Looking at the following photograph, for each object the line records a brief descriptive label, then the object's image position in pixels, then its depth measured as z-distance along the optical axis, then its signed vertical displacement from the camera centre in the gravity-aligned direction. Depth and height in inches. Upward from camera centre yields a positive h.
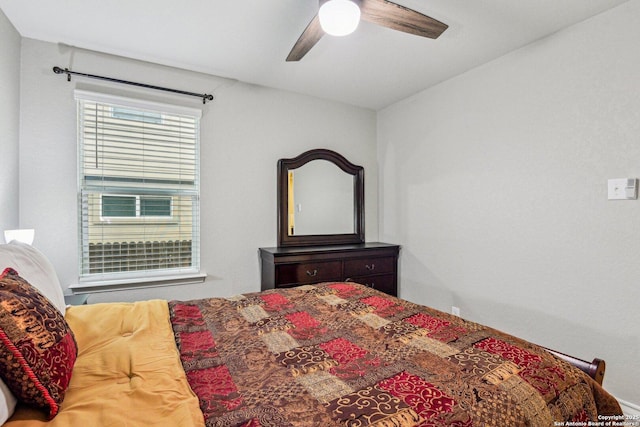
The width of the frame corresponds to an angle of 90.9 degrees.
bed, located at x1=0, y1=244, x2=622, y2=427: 32.4 -20.3
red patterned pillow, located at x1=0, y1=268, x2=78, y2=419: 30.5 -13.4
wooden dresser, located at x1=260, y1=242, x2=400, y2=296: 114.9 -18.5
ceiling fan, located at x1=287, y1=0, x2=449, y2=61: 62.9 +42.7
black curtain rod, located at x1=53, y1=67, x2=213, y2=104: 93.7 +44.3
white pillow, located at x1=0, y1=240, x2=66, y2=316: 46.6 -7.5
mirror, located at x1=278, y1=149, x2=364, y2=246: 131.6 +8.0
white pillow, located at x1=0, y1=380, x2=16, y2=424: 28.4 -17.1
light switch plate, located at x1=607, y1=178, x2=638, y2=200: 73.1 +6.3
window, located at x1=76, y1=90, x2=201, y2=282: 99.4 +10.7
